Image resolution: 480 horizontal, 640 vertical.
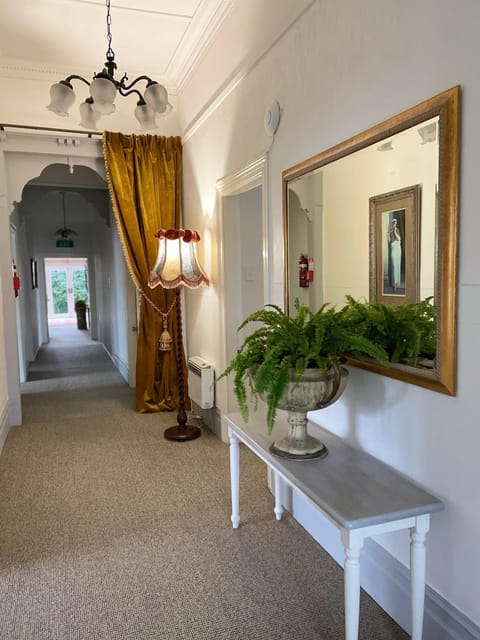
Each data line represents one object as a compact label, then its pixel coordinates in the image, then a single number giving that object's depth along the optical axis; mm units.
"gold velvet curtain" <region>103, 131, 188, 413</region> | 4242
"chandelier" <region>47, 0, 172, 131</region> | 2686
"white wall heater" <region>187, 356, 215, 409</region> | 3904
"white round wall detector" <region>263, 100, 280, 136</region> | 2457
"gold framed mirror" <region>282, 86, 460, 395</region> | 1412
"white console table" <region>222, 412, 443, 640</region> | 1403
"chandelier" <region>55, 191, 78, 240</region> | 8866
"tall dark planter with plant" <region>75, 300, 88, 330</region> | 13281
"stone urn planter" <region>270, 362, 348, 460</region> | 1692
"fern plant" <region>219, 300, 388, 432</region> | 1628
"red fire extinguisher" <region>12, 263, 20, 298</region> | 4544
